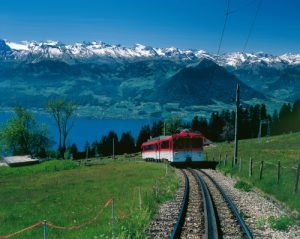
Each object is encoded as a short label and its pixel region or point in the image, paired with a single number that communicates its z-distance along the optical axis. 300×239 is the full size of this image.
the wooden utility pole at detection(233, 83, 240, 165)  45.04
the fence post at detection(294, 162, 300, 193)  22.27
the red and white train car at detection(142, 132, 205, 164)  51.19
